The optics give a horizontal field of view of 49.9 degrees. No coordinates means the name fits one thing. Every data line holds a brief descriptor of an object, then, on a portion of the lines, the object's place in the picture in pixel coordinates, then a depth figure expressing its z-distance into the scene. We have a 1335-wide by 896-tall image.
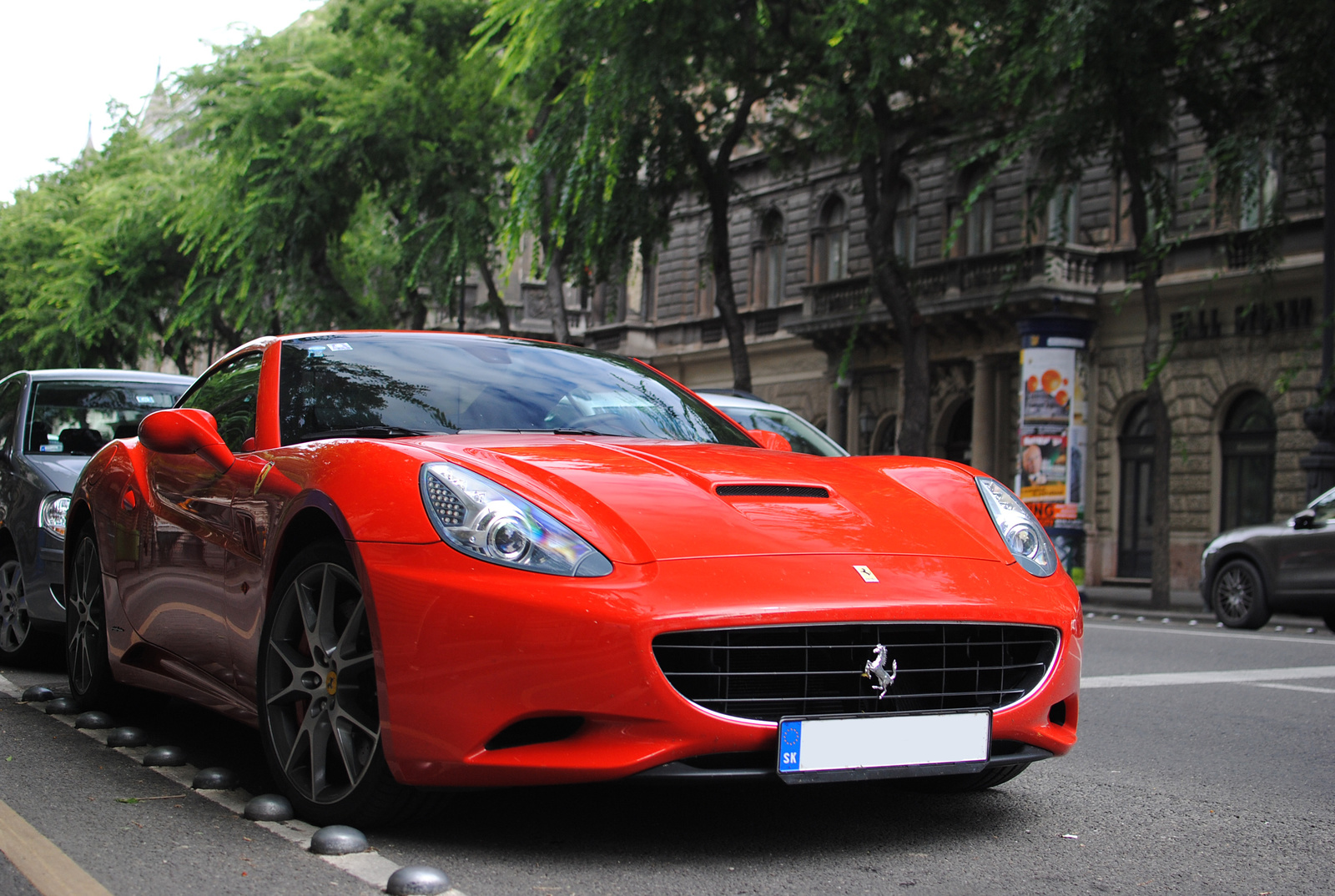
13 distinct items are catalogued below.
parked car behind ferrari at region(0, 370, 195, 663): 6.89
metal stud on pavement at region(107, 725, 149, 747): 4.82
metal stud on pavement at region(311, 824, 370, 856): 3.29
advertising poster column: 20.33
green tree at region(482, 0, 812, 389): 20.27
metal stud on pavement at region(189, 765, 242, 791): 4.06
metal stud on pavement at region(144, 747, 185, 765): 4.43
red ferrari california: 3.22
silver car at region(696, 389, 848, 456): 10.94
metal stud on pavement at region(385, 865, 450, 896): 2.94
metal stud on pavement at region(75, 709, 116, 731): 5.23
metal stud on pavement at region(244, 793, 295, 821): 3.63
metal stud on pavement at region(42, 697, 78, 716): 5.54
